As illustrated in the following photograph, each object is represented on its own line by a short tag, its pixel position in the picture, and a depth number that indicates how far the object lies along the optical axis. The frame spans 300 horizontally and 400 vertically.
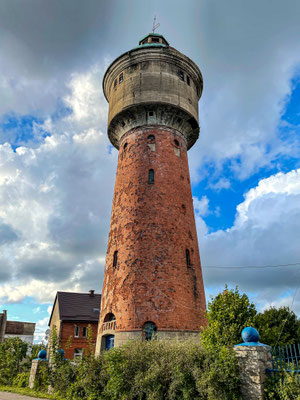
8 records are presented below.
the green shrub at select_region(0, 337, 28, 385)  15.83
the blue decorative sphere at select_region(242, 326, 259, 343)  7.26
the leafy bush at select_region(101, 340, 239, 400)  7.12
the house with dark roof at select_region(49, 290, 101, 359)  28.23
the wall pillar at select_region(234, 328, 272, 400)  6.71
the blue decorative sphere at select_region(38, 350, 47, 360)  13.73
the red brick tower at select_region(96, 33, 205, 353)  14.09
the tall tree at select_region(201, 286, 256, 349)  9.84
